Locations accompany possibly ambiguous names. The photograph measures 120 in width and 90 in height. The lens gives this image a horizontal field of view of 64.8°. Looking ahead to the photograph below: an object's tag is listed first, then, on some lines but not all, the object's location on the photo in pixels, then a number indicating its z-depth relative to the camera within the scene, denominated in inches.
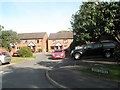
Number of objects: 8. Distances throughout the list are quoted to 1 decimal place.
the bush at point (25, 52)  725.8
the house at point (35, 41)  1438.4
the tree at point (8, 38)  690.9
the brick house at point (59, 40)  1417.7
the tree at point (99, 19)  255.8
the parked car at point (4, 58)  427.9
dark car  433.3
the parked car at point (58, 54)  564.1
